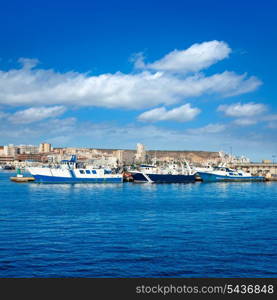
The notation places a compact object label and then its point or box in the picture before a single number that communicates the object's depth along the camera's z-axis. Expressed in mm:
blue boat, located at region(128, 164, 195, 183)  84938
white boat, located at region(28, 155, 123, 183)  75438
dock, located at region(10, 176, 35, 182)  86875
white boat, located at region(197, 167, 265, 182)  94312
